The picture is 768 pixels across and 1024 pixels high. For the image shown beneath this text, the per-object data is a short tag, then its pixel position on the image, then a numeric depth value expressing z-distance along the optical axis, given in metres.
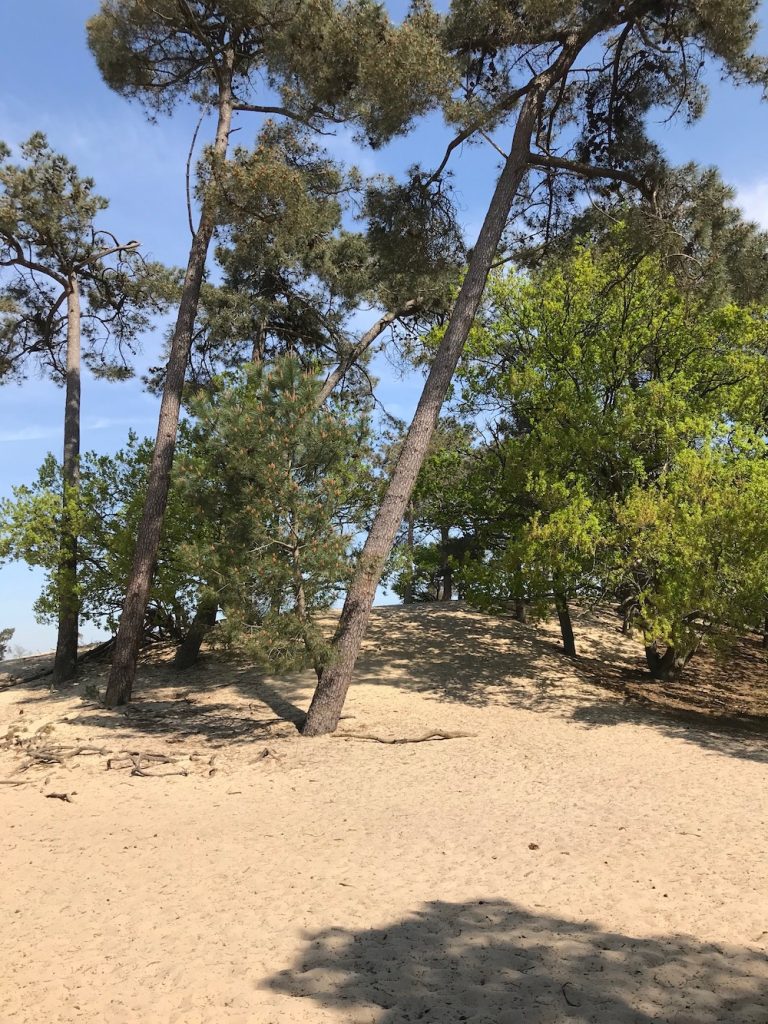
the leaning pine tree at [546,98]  11.21
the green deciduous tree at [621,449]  11.63
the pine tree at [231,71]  11.37
